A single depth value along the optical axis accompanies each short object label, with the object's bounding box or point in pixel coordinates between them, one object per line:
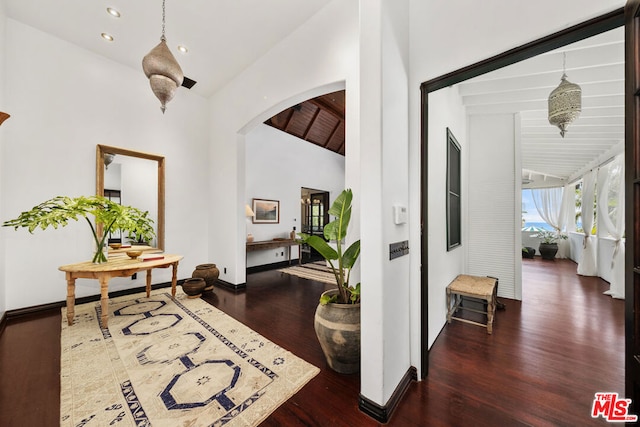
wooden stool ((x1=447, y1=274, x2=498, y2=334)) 2.67
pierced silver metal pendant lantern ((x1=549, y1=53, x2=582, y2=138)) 2.41
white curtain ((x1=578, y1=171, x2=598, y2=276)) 5.27
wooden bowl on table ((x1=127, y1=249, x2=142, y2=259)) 3.23
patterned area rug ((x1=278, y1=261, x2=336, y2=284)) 5.06
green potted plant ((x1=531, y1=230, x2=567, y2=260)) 7.50
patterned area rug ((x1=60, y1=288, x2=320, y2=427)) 1.52
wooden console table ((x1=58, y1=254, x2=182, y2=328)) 2.68
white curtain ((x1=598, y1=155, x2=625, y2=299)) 3.81
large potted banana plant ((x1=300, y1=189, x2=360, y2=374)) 1.87
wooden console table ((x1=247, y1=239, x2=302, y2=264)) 5.39
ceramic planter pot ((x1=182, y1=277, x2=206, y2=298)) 3.70
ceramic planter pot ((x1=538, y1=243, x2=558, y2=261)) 7.48
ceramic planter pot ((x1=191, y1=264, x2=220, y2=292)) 3.93
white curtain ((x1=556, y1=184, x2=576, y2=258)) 7.78
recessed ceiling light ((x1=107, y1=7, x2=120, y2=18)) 2.90
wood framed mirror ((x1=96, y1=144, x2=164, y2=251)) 3.72
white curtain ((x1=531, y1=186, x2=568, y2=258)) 7.96
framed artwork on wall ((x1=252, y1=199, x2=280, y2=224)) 5.95
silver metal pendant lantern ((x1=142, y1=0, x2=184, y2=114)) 2.30
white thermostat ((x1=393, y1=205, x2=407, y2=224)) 1.68
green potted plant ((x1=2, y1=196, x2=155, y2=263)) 2.40
